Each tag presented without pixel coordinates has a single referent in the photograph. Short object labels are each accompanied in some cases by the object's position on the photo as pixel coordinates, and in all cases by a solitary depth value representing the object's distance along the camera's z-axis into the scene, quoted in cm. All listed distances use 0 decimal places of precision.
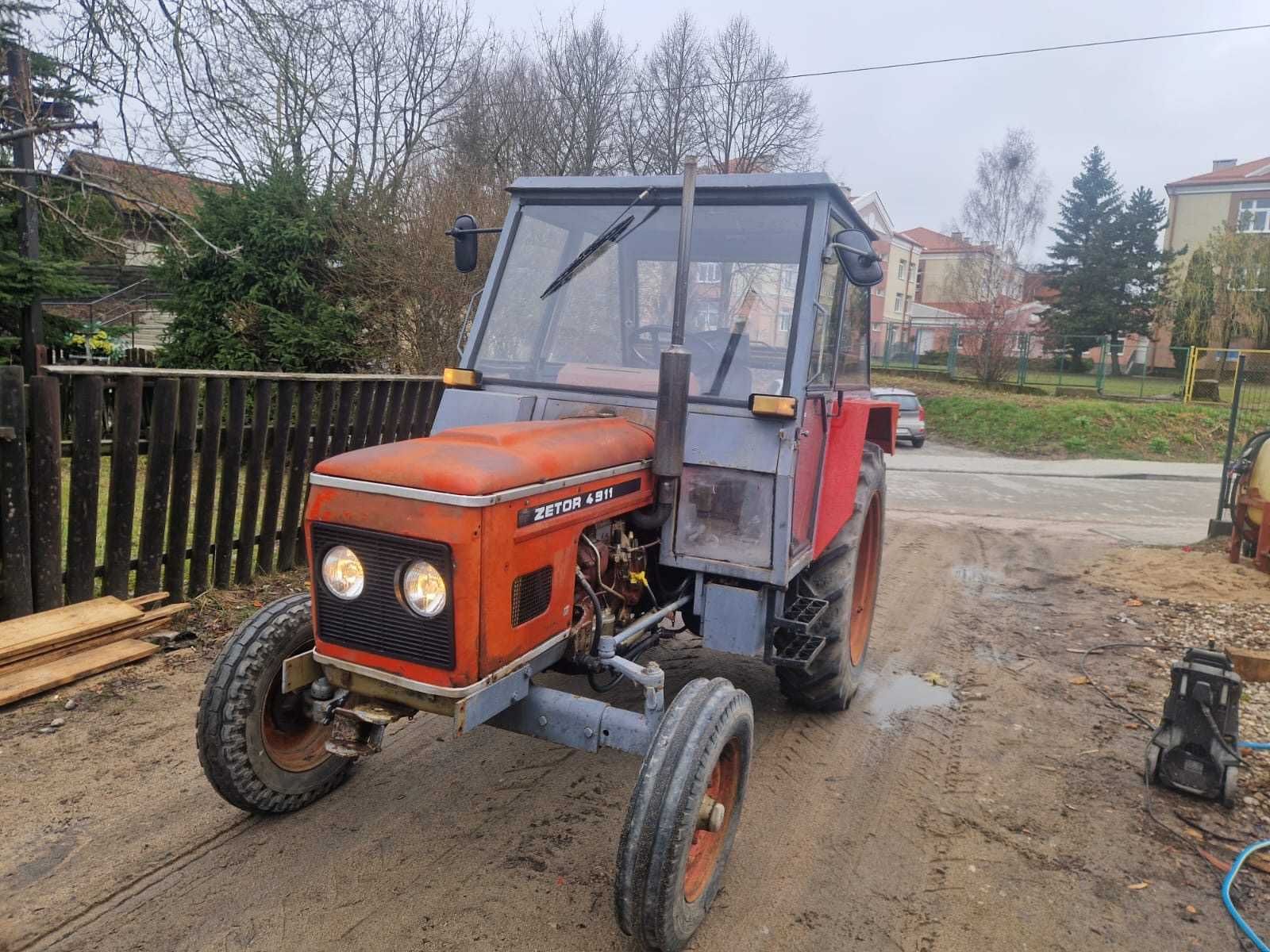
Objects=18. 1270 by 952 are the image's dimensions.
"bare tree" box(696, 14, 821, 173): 2406
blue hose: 273
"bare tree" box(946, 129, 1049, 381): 2545
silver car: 1870
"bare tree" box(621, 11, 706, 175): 2191
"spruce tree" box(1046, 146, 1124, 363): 3203
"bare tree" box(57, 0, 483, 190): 649
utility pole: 669
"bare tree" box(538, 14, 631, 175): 2025
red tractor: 245
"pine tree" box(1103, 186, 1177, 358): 3184
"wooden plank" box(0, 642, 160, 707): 392
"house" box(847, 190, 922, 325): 4878
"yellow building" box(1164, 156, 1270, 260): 3672
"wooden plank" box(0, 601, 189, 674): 406
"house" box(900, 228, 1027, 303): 5097
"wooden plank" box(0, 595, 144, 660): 412
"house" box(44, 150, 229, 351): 722
